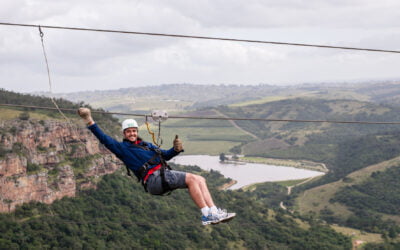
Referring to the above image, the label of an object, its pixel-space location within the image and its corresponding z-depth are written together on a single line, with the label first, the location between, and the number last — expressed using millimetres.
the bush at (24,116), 52675
